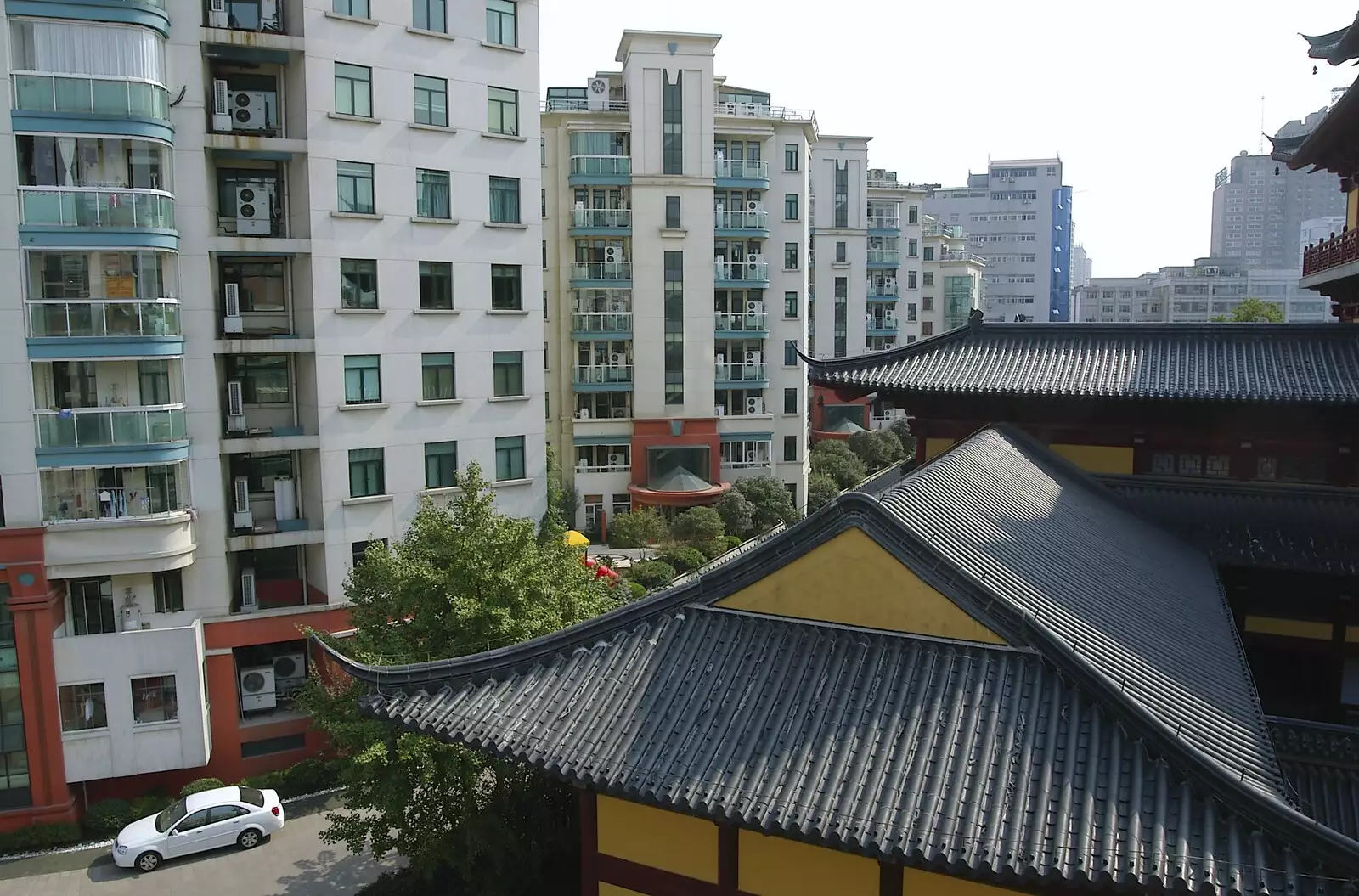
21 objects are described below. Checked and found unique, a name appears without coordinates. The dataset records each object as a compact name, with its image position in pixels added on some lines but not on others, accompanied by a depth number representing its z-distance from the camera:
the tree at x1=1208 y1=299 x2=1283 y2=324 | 52.39
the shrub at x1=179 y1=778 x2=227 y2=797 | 25.19
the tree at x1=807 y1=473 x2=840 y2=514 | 52.84
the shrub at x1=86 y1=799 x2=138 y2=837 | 24.45
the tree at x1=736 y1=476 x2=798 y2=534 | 48.34
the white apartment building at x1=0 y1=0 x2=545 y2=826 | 23.50
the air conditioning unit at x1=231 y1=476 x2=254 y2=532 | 27.05
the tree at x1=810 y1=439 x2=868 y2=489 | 56.97
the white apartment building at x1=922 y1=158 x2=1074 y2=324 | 110.38
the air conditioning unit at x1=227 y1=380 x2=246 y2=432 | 27.09
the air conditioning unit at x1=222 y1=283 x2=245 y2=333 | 26.59
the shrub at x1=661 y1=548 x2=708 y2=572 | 41.41
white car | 22.94
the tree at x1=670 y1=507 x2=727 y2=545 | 44.09
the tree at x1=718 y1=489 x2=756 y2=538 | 47.16
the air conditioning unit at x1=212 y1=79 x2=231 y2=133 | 26.27
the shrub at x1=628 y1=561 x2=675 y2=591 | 38.12
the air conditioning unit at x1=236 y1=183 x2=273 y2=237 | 27.41
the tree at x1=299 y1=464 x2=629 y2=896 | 16.73
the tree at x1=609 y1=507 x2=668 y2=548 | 44.03
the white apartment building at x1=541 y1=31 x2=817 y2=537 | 48.94
